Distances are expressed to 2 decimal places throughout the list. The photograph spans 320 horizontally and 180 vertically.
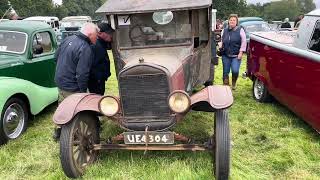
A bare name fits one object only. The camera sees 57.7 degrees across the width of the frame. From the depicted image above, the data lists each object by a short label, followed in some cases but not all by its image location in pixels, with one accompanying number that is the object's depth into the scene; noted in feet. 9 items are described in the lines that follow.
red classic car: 13.20
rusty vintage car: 10.95
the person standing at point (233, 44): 20.63
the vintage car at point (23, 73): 14.72
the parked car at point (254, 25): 41.90
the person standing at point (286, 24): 42.61
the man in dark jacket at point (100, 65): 14.50
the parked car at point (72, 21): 71.73
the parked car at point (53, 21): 71.32
